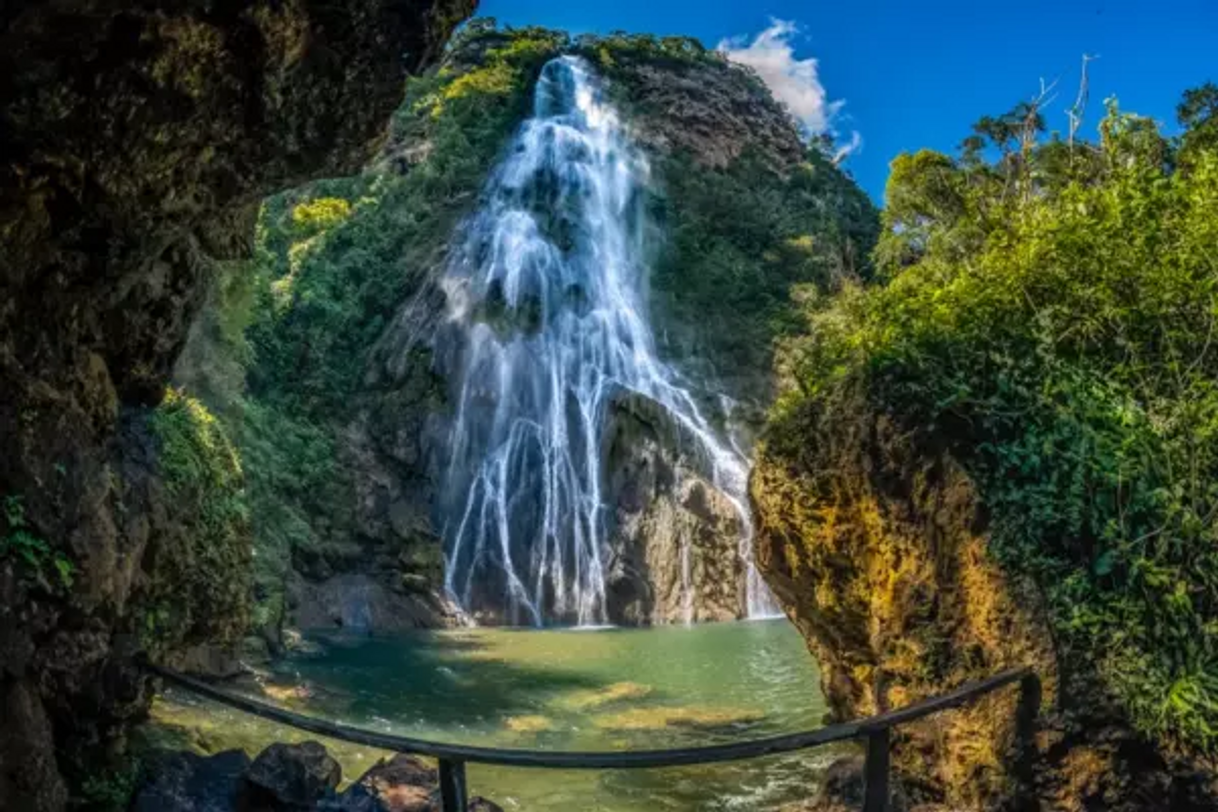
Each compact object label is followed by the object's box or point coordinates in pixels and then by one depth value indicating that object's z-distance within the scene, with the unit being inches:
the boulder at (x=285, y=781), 201.9
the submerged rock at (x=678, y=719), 401.7
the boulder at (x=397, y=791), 209.9
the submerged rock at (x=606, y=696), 451.2
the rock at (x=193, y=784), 193.6
